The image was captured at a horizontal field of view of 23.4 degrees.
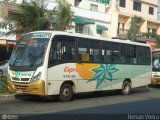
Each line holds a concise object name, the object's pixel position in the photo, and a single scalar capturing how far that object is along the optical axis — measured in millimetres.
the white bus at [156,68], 23883
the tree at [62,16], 20422
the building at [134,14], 46562
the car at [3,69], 27203
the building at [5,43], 29648
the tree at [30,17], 19766
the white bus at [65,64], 14195
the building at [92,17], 39059
